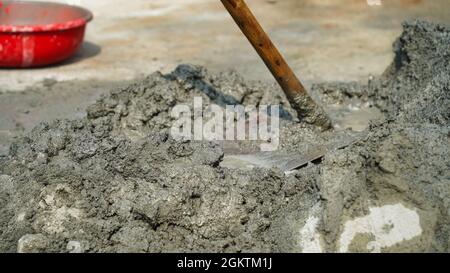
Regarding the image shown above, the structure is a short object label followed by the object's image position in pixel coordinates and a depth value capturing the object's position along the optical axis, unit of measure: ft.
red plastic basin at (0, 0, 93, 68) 22.47
